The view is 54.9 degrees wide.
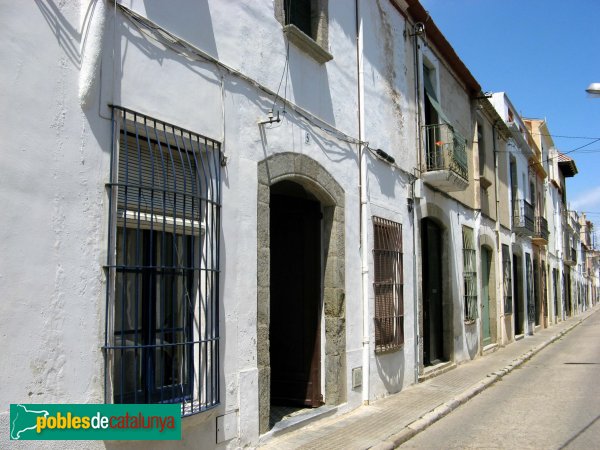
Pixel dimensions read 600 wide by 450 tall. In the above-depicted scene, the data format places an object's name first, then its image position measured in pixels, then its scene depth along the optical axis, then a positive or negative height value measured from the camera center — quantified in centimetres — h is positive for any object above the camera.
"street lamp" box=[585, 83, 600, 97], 1084 +352
